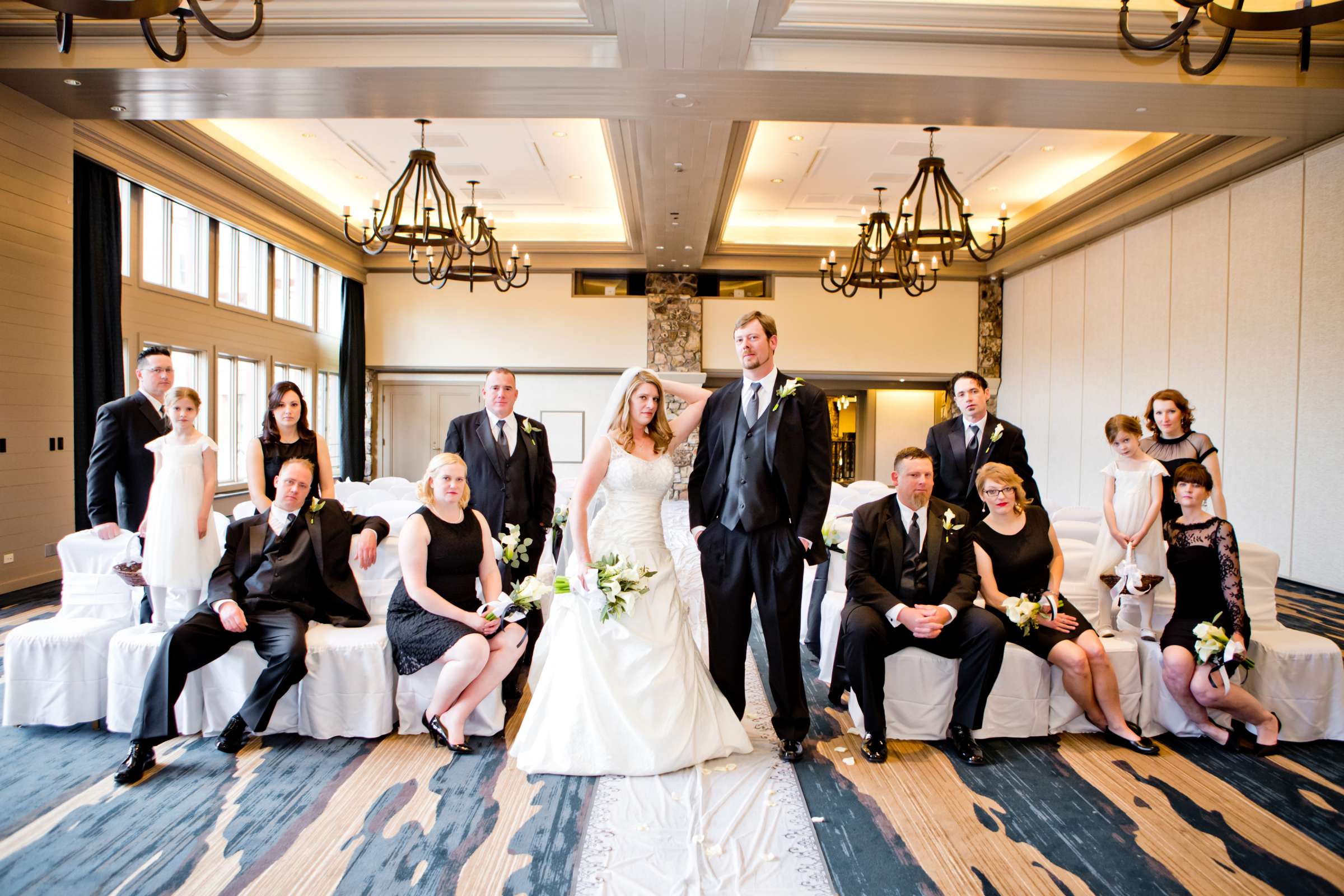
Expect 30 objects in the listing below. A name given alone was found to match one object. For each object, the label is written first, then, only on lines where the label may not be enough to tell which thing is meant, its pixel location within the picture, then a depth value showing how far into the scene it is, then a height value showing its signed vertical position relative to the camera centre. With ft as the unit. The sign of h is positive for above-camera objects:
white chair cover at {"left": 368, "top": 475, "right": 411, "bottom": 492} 22.59 -1.81
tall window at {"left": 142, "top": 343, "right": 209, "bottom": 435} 26.96 +1.82
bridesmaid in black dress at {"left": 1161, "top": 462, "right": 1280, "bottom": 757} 10.45 -2.46
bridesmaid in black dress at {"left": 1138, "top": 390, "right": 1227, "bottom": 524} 15.30 -0.09
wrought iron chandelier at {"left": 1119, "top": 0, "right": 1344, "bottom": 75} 8.31 +4.86
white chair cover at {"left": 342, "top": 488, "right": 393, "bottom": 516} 19.40 -2.05
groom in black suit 9.98 -1.12
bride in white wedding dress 9.53 -3.09
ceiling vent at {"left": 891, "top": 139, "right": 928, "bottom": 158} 26.43 +10.24
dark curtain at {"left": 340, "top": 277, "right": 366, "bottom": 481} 38.45 +2.25
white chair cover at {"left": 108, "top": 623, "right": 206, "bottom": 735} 10.25 -3.65
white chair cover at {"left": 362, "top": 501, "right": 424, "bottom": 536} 15.39 -1.85
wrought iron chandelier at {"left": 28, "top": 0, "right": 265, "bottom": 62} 8.04 +4.56
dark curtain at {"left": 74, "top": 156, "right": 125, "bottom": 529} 20.76 +3.41
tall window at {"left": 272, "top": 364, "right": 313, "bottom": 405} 33.76 +2.22
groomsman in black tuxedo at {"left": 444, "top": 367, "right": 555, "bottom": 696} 12.73 -0.68
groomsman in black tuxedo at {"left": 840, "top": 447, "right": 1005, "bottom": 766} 10.32 -2.46
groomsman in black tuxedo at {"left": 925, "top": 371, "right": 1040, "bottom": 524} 12.92 -0.27
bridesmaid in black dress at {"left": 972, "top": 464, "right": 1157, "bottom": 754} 10.56 -2.33
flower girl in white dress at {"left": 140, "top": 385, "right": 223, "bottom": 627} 10.76 -1.35
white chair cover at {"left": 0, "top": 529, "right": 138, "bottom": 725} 10.45 -3.57
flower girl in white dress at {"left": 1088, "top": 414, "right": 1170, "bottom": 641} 12.69 -1.30
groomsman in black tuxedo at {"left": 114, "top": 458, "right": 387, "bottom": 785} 9.59 -2.57
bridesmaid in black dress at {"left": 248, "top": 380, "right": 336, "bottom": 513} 12.22 -0.33
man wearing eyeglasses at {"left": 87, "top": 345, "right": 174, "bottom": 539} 13.23 -0.48
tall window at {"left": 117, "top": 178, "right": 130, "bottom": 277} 23.63 +6.26
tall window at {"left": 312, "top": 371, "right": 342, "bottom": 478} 38.45 +0.70
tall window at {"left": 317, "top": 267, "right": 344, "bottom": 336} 37.99 +6.31
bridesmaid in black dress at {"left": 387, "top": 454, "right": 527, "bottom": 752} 10.13 -2.64
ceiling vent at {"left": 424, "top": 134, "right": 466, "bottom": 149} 26.27 +10.21
